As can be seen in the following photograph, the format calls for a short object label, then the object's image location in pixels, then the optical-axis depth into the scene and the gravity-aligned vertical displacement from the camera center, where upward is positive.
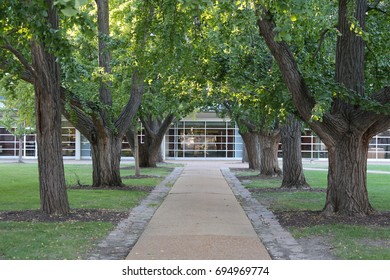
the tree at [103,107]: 15.43 +1.22
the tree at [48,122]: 10.37 +0.48
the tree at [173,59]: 11.95 +2.17
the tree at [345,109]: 9.86 +0.68
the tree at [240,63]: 11.11 +2.00
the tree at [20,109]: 13.06 +1.68
